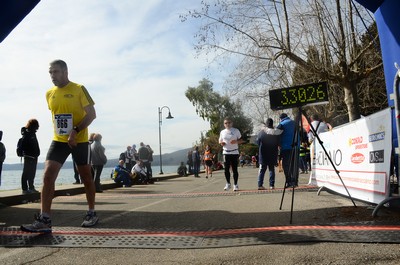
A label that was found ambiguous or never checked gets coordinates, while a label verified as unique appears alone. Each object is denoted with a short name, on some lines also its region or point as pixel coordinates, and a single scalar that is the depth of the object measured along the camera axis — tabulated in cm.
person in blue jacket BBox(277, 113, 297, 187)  998
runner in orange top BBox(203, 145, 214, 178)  2268
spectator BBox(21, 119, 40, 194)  1019
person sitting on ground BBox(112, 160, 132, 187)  1630
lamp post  3761
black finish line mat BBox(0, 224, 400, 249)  386
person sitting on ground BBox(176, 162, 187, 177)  2876
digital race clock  582
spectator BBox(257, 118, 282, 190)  1025
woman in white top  1010
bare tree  1644
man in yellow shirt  504
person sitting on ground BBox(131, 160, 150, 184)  1762
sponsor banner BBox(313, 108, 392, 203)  532
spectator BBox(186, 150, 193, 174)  2914
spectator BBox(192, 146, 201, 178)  2536
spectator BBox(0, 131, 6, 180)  905
